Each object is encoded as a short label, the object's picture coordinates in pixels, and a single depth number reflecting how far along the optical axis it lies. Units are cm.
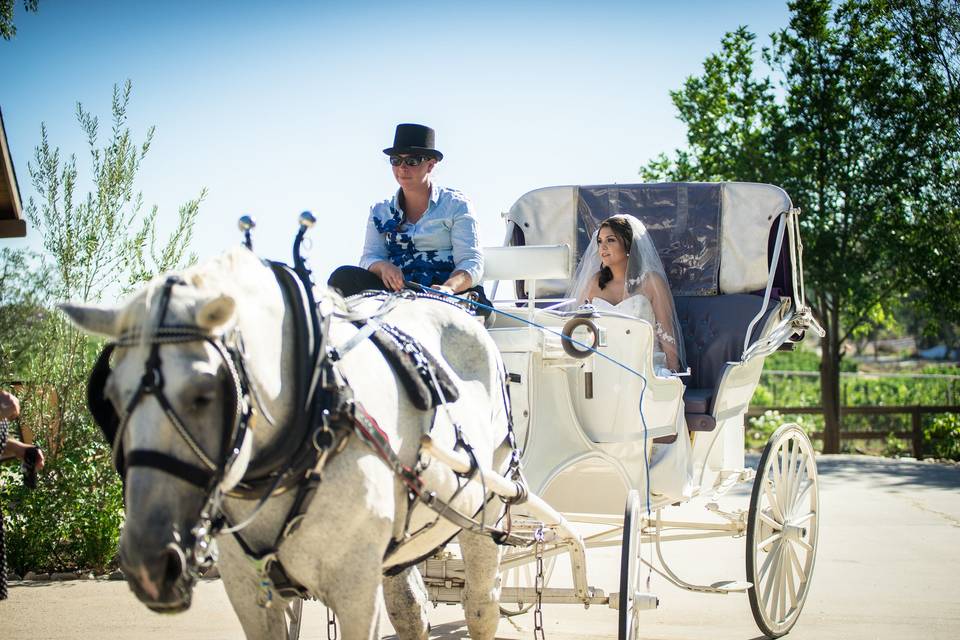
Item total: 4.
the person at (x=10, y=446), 435
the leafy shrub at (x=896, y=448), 1556
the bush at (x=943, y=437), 1477
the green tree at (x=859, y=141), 1336
